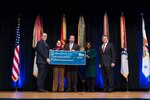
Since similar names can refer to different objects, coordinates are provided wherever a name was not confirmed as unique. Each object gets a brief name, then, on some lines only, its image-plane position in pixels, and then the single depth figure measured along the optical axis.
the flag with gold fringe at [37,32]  8.05
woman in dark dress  7.77
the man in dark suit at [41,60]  7.41
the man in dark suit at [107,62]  7.59
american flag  7.93
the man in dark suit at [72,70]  7.66
